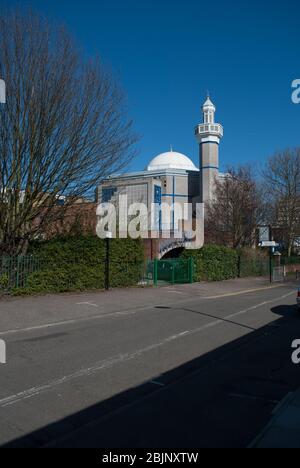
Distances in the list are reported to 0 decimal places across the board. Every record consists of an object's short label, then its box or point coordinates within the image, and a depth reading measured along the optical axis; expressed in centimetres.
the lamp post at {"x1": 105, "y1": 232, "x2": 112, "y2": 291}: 1968
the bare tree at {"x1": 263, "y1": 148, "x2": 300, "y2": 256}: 4650
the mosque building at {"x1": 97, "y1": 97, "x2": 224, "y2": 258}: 6581
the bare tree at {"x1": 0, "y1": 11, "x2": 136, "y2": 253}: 1592
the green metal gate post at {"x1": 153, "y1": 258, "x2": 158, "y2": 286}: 2381
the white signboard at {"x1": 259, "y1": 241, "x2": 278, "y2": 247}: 2985
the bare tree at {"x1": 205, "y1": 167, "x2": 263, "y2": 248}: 4206
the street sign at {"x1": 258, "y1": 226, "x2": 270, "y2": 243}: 4226
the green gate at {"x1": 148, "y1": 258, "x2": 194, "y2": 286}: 2423
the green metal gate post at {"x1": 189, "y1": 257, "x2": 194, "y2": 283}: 2725
